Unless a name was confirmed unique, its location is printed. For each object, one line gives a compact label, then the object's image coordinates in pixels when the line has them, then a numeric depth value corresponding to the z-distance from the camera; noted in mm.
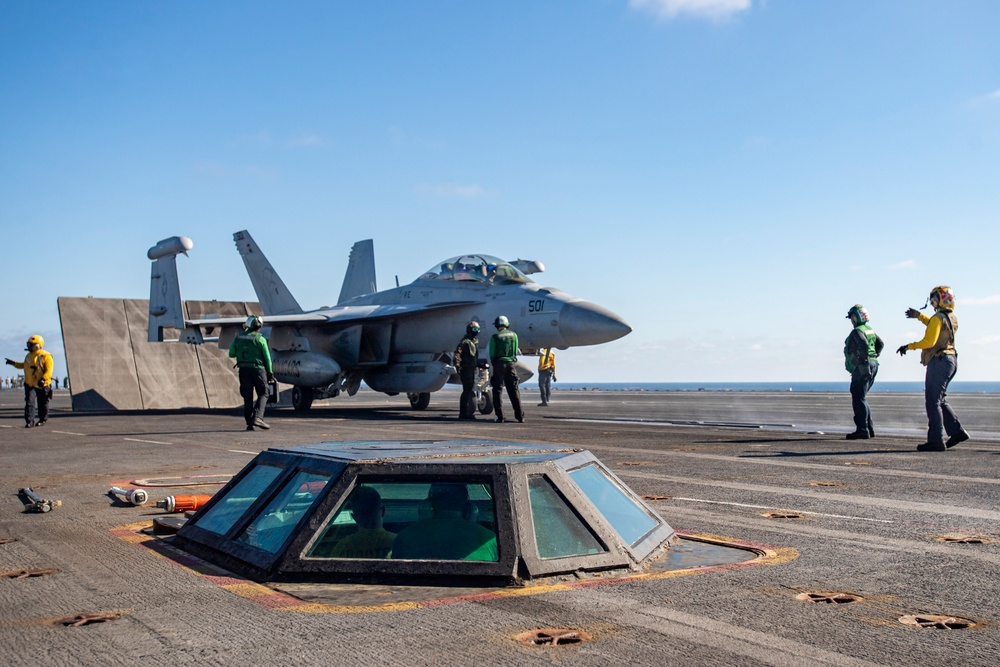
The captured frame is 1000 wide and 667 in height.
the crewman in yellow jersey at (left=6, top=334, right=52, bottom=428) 20967
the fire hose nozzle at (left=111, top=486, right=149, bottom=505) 7629
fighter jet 22531
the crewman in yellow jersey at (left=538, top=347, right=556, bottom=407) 31875
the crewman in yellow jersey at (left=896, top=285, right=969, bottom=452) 13218
